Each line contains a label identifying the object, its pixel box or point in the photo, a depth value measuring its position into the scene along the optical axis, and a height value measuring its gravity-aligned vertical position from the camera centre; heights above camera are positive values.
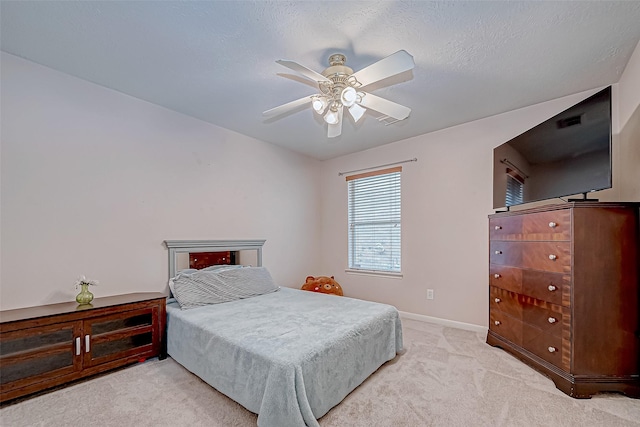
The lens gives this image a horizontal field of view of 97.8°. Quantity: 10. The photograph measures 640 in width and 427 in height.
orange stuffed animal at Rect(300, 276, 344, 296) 3.88 -0.98
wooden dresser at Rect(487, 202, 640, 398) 1.90 -0.57
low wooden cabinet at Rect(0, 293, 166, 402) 1.78 -0.92
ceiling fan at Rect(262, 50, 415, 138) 1.64 +0.87
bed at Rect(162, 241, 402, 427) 1.49 -0.87
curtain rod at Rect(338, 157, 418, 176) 3.71 +0.74
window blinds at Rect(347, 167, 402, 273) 3.94 -0.07
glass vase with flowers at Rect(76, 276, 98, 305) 2.17 -0.62
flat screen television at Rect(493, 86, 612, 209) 1.95 +0.50
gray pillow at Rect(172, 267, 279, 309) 2.61 -0.72
